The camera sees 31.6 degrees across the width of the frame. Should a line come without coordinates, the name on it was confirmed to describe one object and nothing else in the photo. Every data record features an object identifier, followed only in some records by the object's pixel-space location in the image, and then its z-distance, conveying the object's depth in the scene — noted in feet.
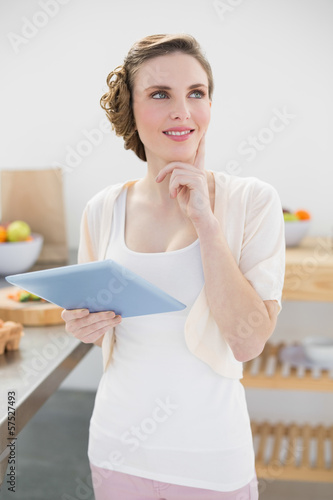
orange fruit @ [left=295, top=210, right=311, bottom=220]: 6.73
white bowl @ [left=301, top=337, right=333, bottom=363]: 6.55
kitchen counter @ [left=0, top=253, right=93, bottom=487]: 3.65
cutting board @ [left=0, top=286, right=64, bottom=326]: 5.40
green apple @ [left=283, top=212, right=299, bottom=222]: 6.61
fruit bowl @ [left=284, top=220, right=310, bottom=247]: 6.59
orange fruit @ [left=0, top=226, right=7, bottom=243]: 6.72
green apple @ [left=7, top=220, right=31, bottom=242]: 6.72
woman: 3.46
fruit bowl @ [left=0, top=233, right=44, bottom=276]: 6.61
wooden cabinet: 6.07
